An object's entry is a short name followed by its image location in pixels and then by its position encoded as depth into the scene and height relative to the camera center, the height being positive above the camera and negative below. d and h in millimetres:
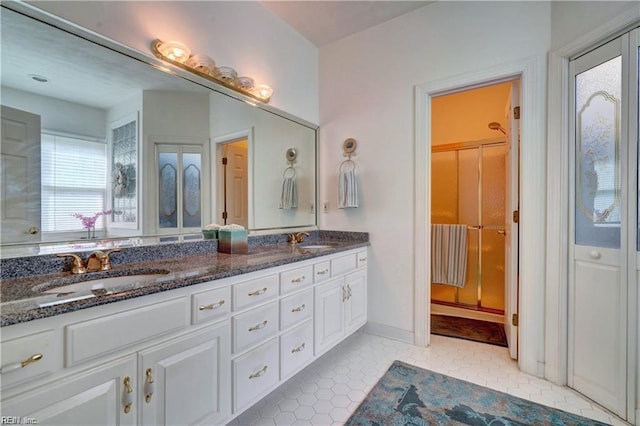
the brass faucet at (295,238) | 2562 -253
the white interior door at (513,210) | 2125 +8
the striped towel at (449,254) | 3184 -498
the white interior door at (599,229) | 1541 -104
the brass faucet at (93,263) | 1276 -248
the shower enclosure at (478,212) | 3139 -12
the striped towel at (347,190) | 2617 +190
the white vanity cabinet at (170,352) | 828 -553
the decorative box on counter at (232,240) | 1864 -200
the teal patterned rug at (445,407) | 1520 -1126
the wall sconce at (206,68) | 1637 +930
